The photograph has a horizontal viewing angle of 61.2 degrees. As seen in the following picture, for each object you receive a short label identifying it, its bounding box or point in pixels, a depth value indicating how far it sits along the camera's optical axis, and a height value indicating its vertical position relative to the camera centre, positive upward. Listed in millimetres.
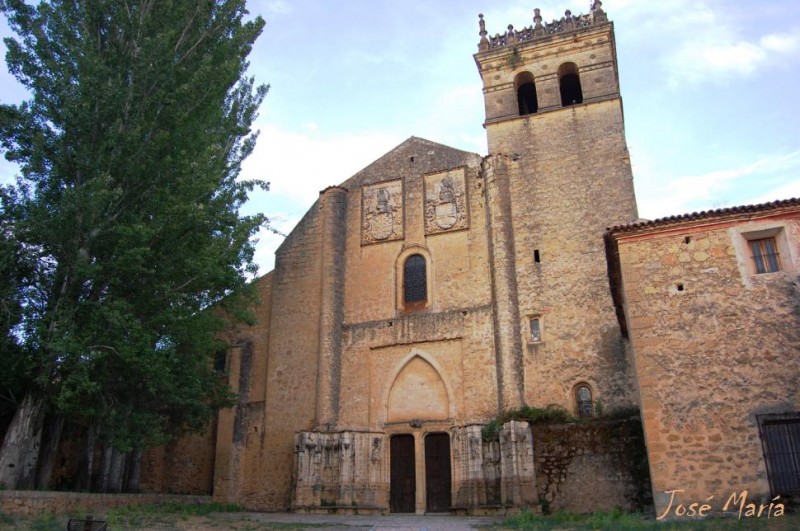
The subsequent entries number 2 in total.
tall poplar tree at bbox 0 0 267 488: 12422 +5321
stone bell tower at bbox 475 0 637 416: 17609 +7955
